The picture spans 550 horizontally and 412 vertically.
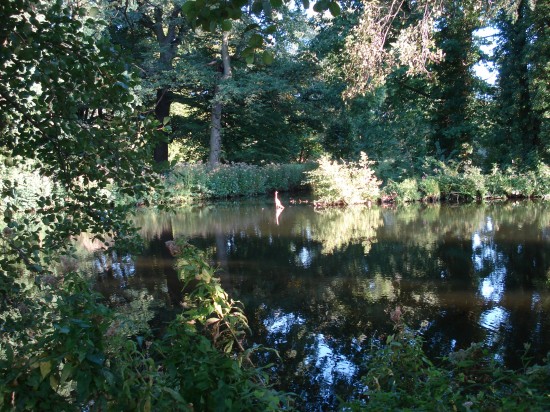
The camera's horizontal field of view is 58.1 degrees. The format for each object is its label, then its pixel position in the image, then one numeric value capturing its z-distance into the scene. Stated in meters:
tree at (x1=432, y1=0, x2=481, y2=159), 19.92
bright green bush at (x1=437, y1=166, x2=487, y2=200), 17.09
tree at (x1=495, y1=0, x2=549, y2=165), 16.66
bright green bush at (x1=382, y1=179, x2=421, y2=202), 17.67
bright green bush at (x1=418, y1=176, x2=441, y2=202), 17.58
